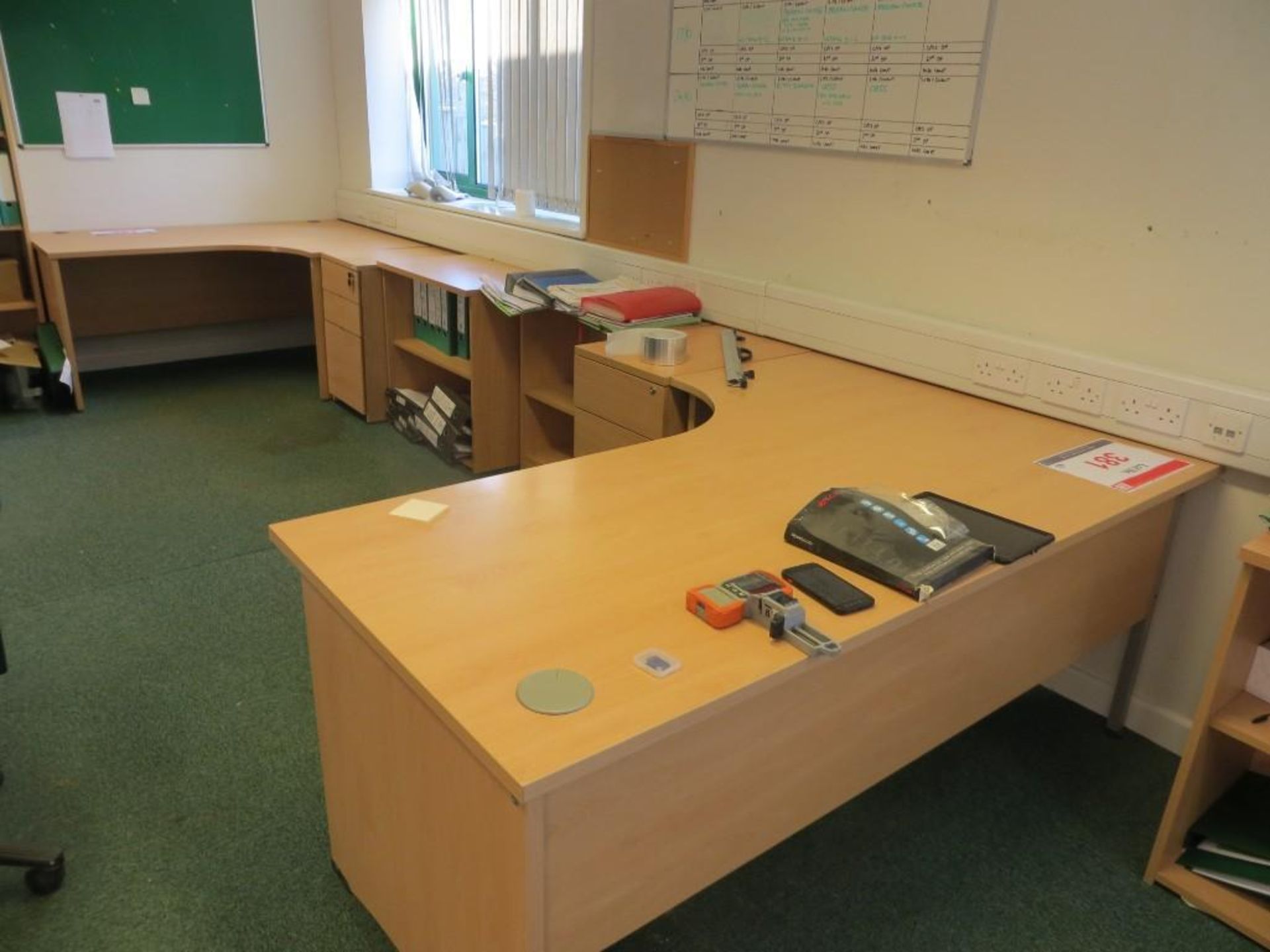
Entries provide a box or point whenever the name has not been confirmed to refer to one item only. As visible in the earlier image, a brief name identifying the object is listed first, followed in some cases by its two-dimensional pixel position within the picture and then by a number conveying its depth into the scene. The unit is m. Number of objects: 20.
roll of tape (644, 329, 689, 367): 2.58
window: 3.83
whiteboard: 2.31
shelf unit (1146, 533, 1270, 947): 1.73
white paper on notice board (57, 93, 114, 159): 4.41
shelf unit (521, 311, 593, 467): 3.53
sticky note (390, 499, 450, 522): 1.60
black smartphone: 1.33
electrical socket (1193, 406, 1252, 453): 1.91
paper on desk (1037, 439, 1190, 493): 1.87
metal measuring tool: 1.24
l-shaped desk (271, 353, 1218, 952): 1.14
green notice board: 4.26
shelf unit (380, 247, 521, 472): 3.55
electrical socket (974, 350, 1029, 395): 2.26
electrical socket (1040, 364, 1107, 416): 2.13
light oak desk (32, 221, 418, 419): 4.14
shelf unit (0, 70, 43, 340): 4.29
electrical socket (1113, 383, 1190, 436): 2.01
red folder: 2.87
